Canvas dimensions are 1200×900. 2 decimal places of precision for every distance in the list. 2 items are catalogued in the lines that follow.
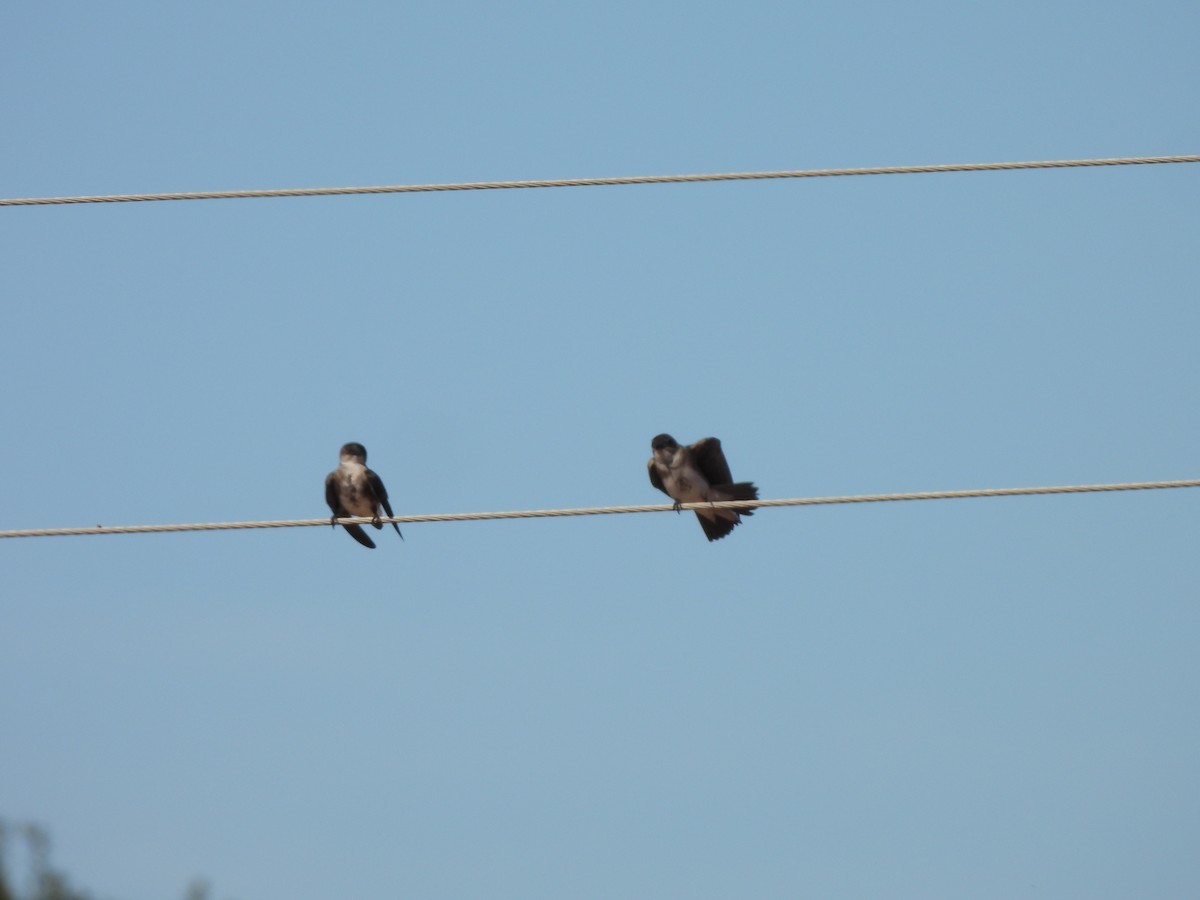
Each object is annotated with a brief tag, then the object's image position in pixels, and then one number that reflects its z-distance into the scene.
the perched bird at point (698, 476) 27.08
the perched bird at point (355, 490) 27.34
